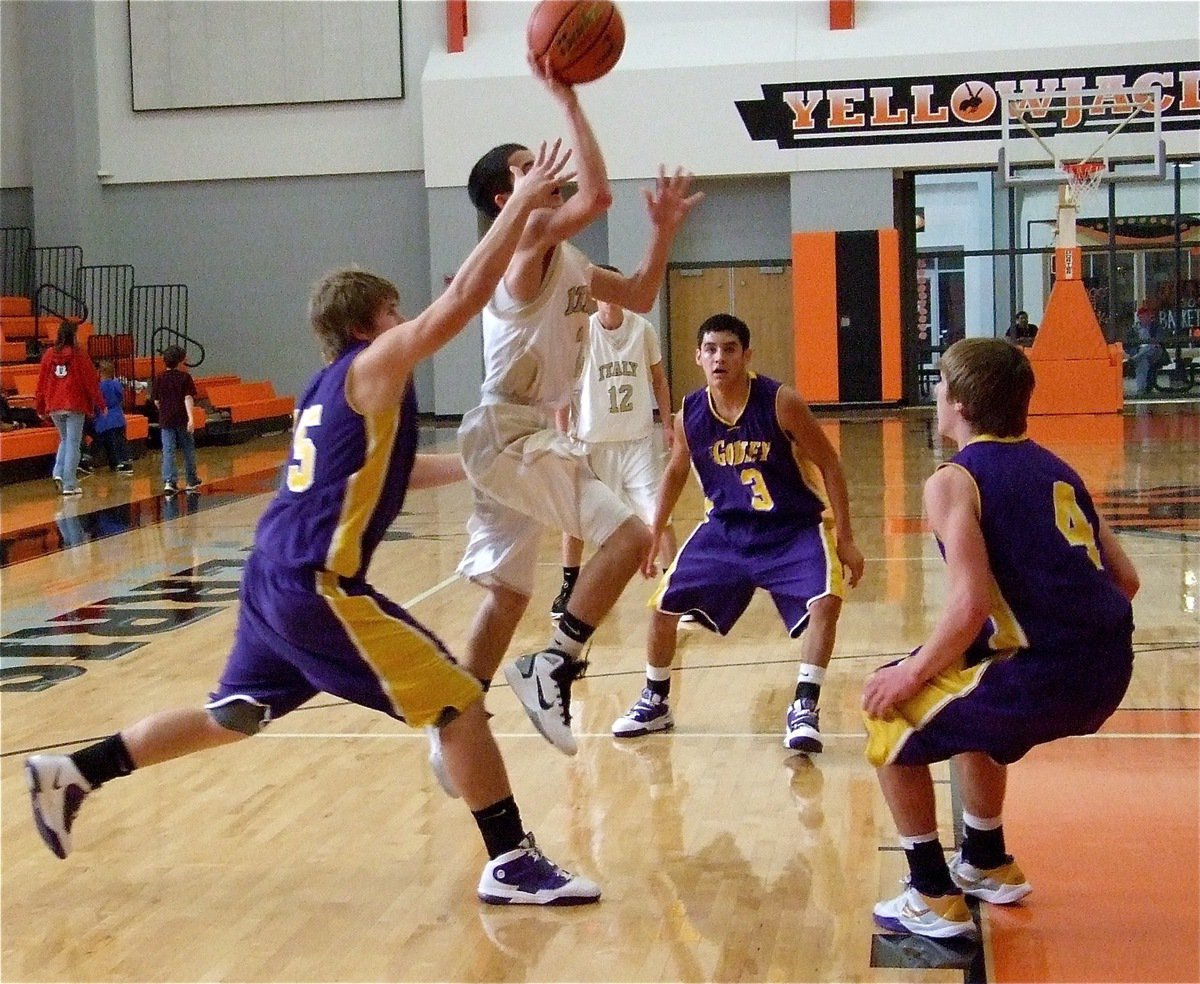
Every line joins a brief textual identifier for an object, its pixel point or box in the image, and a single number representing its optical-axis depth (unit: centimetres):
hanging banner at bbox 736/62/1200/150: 2005
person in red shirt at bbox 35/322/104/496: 1330
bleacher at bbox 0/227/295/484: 1825
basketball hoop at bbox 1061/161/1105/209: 1856
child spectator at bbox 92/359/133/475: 1566
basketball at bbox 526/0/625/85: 404
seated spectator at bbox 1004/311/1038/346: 2183
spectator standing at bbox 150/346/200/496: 1305
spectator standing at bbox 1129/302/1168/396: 2222
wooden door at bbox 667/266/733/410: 2192
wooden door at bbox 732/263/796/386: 2186
